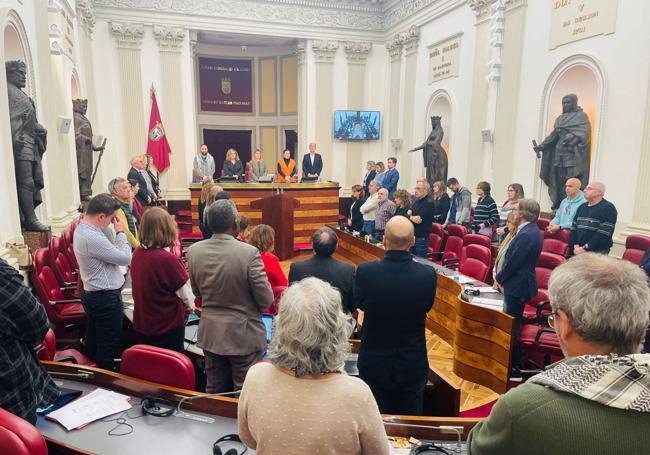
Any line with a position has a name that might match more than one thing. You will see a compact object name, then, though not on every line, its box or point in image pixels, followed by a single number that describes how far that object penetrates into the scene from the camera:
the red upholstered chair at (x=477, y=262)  4.36
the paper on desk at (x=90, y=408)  1.75
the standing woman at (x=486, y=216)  5.69
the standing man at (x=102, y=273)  2.57
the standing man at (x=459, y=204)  6.48
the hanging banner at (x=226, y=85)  12.97
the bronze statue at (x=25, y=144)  3.70
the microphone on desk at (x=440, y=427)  1.69
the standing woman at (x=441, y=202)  6.34
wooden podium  7.61
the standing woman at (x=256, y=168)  9.28
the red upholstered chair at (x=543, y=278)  3.82
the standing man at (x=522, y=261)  3.03
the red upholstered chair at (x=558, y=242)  4.89
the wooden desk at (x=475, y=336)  3.20
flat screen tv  10.88
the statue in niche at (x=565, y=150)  5.68
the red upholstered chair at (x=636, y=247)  4.12
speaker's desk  7.91
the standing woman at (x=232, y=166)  8.98
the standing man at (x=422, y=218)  5.47
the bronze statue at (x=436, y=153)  8.80
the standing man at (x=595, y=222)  4.20
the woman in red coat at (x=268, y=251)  3.22
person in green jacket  0.79
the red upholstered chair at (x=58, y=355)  2.30
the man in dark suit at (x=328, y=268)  2.51
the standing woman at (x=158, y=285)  2.36
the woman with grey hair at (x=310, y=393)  1.11
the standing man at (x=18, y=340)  1.57
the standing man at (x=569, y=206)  4.93
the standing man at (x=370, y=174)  9.09
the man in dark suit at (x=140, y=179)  6.86
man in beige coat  2.18
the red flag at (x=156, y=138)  9.59
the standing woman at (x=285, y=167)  9.46
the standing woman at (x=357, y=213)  7.26
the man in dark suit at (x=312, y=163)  9.84
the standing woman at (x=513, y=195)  5.24
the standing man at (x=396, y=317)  2.07
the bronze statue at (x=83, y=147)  6.43
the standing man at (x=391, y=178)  8.01
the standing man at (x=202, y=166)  9.31
